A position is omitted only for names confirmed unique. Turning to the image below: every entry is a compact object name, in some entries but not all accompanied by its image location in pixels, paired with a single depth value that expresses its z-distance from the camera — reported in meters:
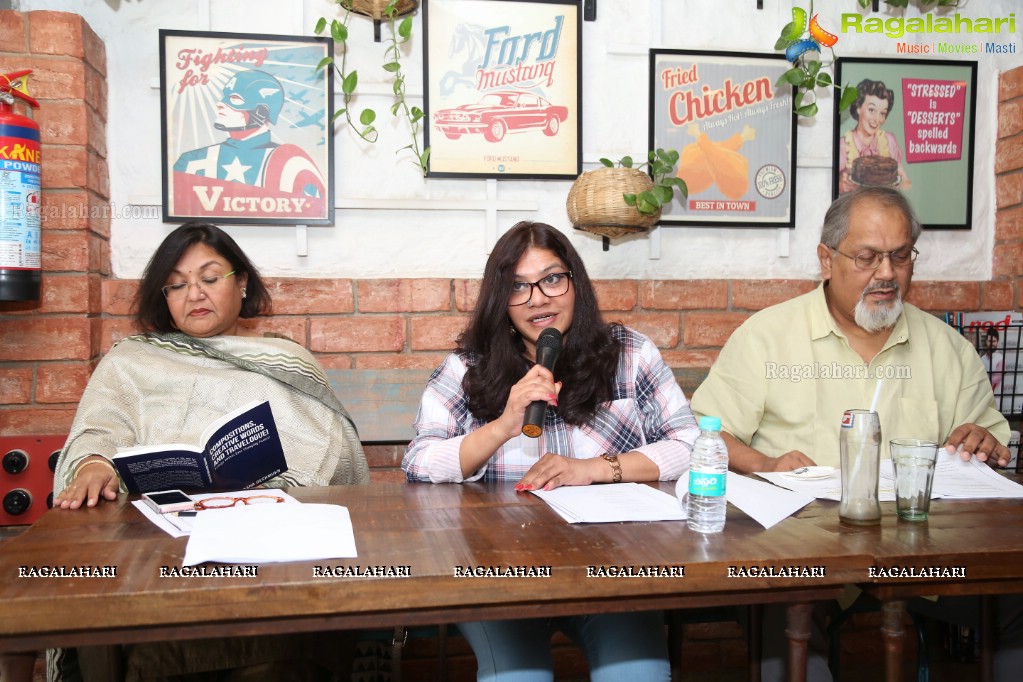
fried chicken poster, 2.54
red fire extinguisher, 1.96
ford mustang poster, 2.44
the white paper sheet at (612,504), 1.29
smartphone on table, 1.33
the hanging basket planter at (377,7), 2.27
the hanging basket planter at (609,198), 2.31
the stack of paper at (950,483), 1.50
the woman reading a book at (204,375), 1.89
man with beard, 1.97
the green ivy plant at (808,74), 2.46
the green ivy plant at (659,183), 2.31
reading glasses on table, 1.34
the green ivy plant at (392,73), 2.31
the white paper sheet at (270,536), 1.06
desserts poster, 2.62
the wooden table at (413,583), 0.95
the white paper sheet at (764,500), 1.31
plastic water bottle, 1.22
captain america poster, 2.33
